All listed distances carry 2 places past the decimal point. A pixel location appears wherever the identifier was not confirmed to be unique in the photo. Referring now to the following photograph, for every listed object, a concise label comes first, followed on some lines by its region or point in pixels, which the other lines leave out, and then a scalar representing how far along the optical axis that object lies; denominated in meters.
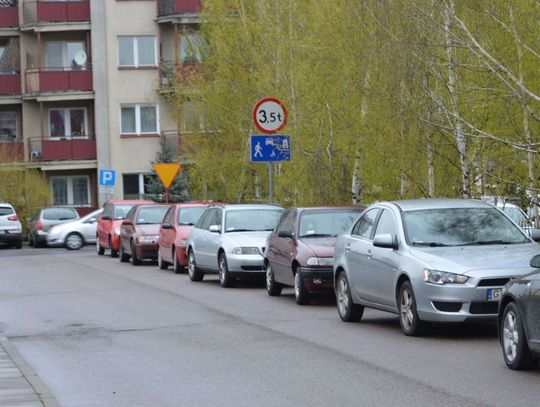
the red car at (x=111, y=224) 39.84
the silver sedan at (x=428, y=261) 14.49
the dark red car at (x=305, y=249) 20.05
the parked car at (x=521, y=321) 11.52
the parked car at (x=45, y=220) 51.25
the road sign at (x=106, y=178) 51.00
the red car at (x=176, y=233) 29.77
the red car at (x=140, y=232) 34.22
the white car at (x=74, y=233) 49.66
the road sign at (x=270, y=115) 26.19
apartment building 60.78
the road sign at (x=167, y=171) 41.84
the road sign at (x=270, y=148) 26.36
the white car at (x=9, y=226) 50.59
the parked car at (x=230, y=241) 24.42
